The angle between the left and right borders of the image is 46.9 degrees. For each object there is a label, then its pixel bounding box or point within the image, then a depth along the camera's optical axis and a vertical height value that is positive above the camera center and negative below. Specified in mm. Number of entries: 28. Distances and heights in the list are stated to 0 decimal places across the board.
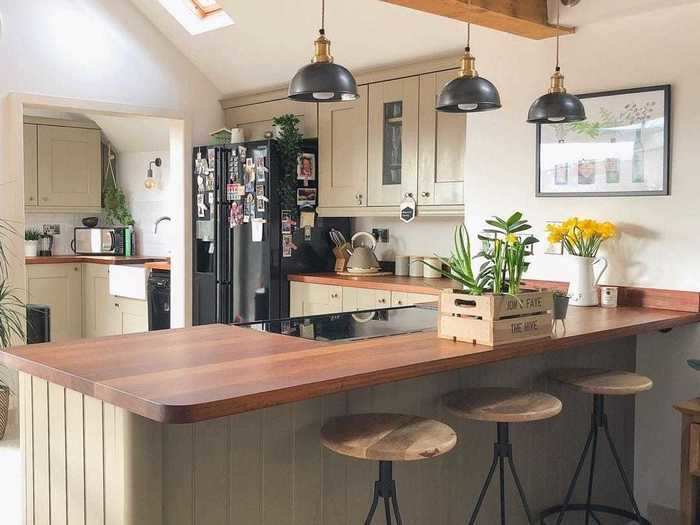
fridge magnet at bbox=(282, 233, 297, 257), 5591 -89
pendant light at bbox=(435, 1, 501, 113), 2881 +503
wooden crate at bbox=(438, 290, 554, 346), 2561 -276
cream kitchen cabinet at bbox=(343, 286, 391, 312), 4949 -415
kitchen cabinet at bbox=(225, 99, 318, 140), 5723 +867
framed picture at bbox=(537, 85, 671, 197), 3537 +390
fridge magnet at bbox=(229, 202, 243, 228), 5754 +129
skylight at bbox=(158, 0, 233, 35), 5617 +1544
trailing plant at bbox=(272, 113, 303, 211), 5570 +521
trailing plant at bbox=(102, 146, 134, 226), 7731 +297
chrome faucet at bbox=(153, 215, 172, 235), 7359 +100
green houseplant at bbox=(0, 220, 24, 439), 4773 -504
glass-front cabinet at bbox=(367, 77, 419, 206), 5027 +581
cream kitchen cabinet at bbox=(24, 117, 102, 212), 7293 +614
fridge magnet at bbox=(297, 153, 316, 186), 5641 +457
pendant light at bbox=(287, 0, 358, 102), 2648 +501
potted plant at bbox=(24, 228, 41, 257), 7363 -97
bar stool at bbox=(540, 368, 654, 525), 2881 -557
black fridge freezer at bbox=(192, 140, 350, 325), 5562 -13
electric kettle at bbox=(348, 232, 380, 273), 5469 -194
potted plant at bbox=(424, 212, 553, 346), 2570 -226
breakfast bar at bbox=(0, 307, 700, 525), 1981 -534
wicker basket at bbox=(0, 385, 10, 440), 4762 -1032
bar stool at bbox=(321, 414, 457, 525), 2105 -561
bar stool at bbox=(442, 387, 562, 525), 2469 -548
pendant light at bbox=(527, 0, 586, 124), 3256 +509
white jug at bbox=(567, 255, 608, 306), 3623 -221
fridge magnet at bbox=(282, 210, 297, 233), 5586 +71
